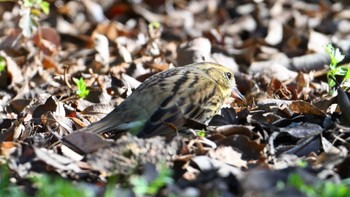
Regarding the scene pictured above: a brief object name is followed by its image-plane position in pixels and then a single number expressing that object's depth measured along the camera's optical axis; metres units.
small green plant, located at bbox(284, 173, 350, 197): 6.44
